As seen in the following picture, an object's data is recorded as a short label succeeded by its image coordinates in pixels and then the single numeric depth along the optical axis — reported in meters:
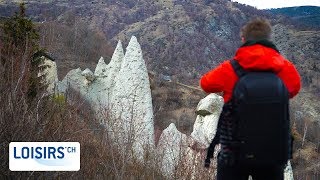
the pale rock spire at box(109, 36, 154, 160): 14.71
